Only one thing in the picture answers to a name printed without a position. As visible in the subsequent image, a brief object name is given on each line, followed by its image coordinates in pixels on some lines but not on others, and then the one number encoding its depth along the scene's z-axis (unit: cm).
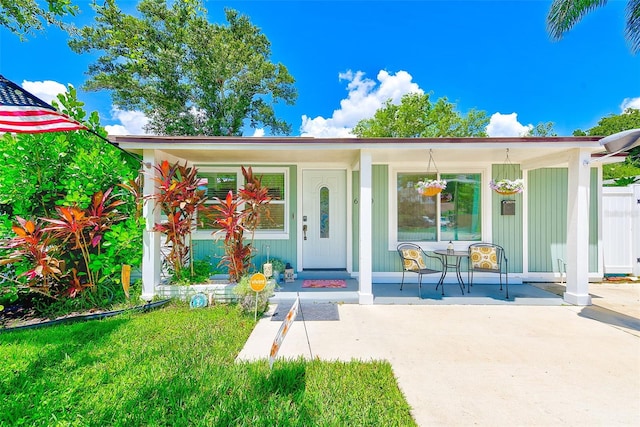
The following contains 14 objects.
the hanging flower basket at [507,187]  446
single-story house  561
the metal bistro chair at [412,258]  475
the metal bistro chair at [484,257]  514
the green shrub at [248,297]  391
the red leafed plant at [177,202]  427
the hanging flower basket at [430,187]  453
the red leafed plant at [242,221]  457
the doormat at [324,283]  509
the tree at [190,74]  1335
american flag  296
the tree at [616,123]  2119
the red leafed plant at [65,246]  361
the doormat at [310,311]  388
